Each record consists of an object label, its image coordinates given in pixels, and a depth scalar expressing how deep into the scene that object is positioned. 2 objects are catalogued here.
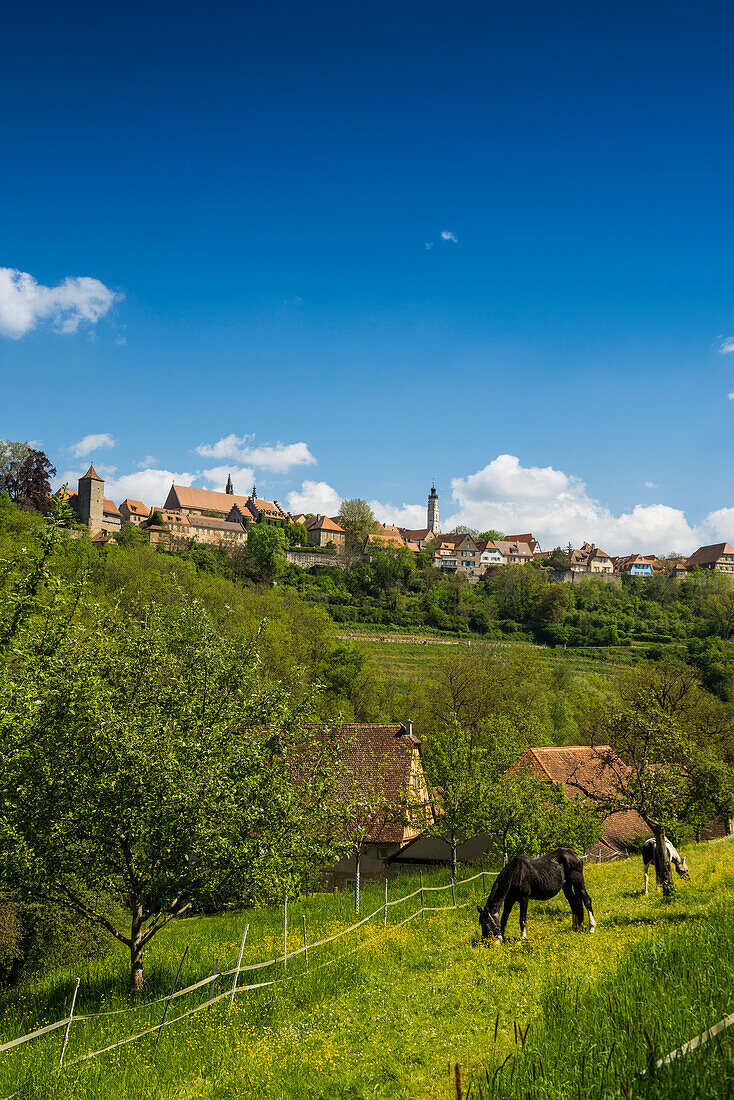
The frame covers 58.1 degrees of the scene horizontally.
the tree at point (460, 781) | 26.22
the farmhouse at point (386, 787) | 30.98
